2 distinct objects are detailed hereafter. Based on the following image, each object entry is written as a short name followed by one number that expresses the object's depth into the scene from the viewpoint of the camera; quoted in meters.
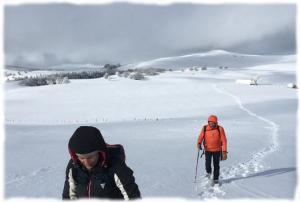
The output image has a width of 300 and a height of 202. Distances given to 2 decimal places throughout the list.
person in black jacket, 1.92
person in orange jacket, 5.62
